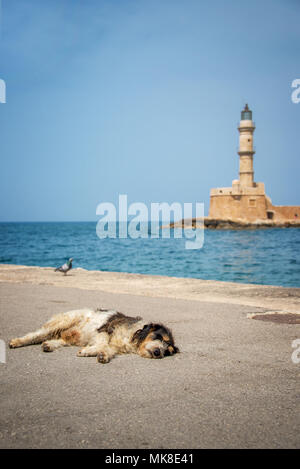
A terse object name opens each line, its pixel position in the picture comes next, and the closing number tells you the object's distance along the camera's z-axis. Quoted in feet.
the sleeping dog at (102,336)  17.19
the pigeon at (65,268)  50.96
